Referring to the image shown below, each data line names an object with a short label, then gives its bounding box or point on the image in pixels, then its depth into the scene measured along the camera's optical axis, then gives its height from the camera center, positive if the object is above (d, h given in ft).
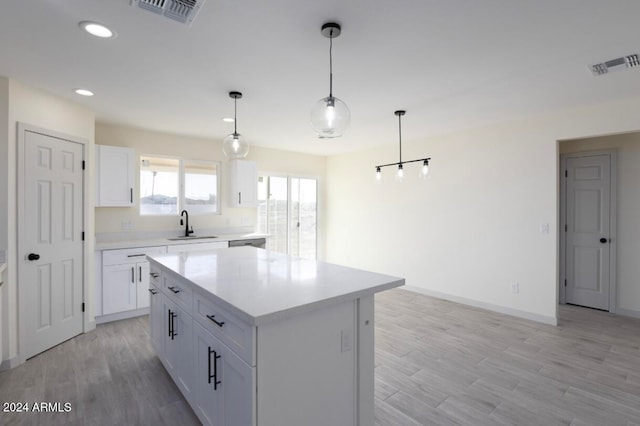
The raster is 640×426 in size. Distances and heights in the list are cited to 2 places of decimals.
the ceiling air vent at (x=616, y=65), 7.94 +3.89
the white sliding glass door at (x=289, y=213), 19.98 -0.15
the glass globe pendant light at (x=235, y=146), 9.45 +1.97
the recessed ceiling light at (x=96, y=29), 6.42 +3.81
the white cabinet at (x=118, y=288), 12.59 -3.20
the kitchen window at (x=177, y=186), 15.47 +1.27
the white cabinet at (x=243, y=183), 17.47 +1.54
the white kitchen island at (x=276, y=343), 4.72 -2.29
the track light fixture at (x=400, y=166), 12.17 +1.81
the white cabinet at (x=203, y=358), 4.87 -2.88
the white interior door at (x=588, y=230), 13.89 -0.85
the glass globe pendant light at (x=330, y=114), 6.31 +1.98
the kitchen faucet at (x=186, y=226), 16.06 -0.83
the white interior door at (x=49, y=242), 9.71 -1.08
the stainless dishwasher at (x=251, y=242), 16.01 -1.70
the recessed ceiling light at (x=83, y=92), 10.11 +3.86
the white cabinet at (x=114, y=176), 13.09 +1.47
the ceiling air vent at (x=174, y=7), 5.67 +3.77
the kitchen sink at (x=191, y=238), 15.08 -1.38
